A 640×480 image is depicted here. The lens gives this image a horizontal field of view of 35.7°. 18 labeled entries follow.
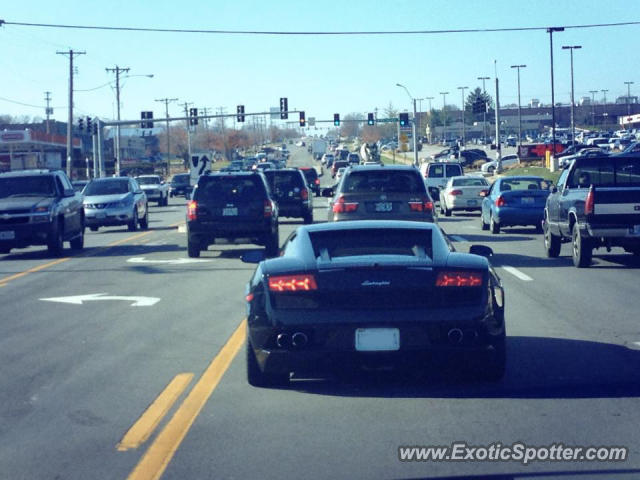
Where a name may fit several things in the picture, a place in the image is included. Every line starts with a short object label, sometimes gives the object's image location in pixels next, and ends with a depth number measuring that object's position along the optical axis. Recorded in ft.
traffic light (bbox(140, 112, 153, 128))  196.52
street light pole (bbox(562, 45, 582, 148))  297.53
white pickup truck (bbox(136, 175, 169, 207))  173.58
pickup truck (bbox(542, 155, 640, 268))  55.26
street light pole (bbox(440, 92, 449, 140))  597.89
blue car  85.20
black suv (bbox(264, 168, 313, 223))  109.40
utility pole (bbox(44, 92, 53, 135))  385.54
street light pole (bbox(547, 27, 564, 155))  239.09
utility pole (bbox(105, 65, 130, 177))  251.37
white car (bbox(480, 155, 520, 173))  264.72
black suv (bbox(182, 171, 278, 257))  68.69
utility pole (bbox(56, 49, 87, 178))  201.26
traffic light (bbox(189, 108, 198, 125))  216.13
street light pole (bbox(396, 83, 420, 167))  246.84
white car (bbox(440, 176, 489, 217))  117.50
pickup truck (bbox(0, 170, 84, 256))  72.64
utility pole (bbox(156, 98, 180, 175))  368.68
